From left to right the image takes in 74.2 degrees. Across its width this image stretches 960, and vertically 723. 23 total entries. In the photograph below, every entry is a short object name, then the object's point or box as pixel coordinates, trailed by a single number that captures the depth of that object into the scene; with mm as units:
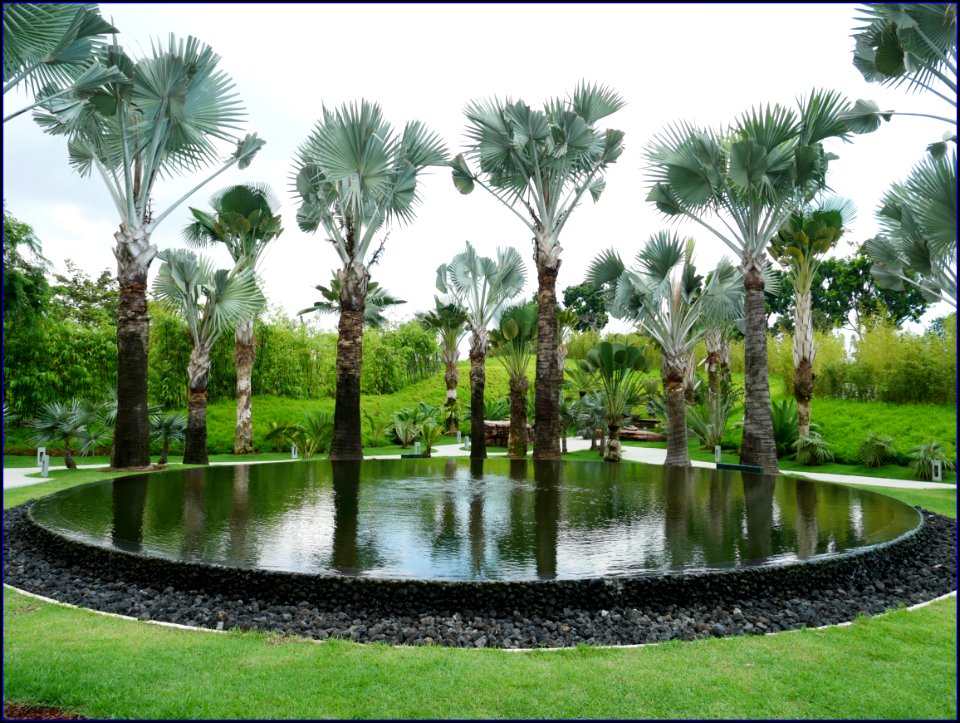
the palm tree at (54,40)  5809
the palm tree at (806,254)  15266
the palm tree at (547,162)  13094
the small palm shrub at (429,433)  17666
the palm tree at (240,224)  15195
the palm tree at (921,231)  7629
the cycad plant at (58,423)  12368
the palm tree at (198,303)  13891
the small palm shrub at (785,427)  17047
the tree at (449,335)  22158
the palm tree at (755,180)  11414
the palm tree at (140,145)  11430
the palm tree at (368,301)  19375
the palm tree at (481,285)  18344
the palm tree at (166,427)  14096
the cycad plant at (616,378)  15000
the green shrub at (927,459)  13273
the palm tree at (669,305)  14094
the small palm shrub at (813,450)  15836
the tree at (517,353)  17031
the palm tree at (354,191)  12047
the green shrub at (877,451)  14930
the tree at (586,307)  52844
